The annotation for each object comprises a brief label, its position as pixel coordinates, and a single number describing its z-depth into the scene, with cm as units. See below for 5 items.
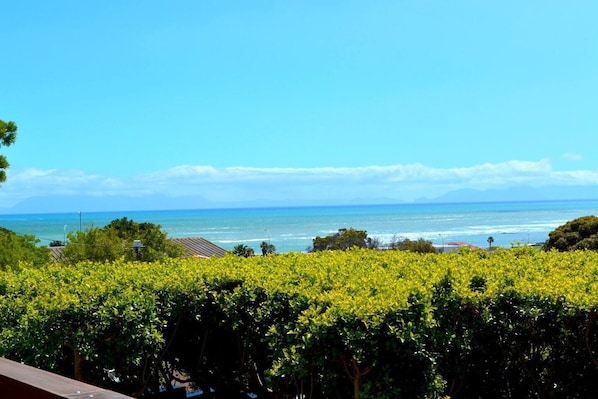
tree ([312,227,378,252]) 4574
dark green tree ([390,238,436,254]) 3769
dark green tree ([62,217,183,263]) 2106
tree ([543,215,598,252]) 2863
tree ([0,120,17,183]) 1991
